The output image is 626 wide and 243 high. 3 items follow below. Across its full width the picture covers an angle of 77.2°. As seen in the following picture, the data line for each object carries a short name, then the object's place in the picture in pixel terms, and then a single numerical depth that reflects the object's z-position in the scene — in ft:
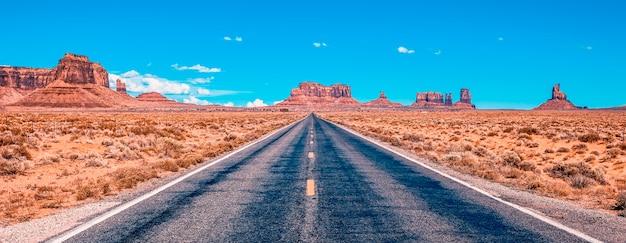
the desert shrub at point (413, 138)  85.73
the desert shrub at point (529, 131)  101.91
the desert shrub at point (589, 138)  74.95
